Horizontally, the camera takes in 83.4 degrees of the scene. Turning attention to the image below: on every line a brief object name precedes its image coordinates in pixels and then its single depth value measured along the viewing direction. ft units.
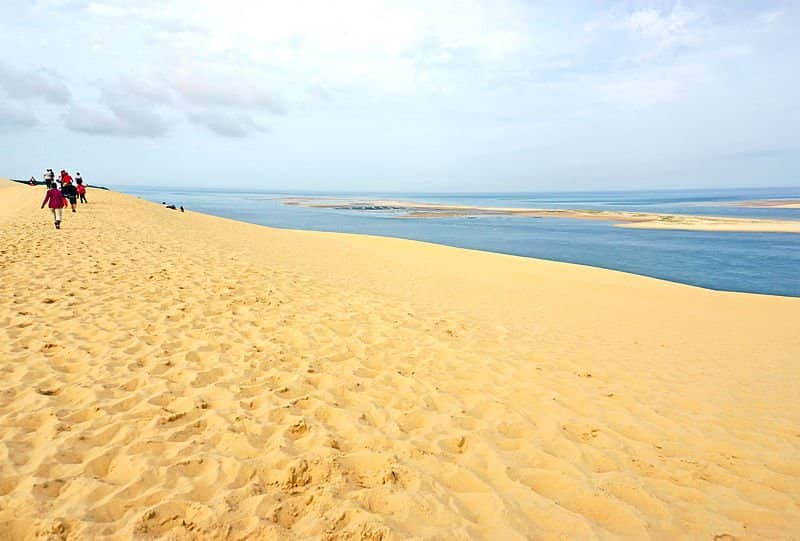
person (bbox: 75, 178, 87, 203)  77.51
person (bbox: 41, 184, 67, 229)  45.19
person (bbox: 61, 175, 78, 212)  62.53
